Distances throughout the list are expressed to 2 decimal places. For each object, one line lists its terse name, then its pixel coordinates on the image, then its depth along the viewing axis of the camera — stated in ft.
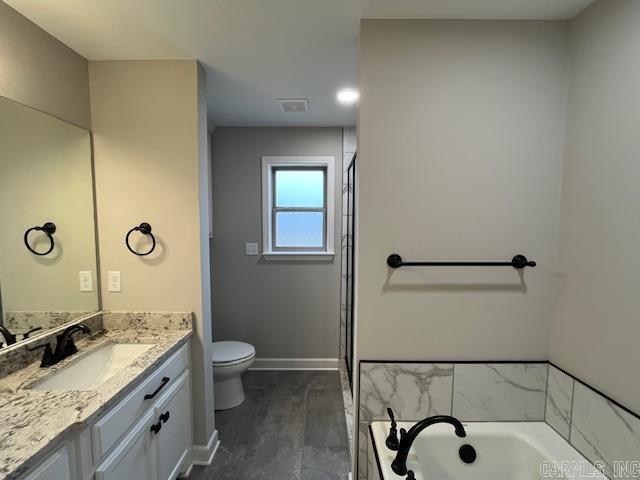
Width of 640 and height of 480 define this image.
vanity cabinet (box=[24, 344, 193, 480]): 3.17
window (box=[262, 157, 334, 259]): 9.45
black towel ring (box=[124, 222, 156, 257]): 5.51
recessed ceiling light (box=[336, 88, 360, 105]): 6.61
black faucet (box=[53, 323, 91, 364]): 4.42
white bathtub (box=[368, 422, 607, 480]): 4.21
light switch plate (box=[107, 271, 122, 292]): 5.68
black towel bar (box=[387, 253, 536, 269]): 4.49
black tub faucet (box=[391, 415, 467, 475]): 3.59
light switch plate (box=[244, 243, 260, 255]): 9.45
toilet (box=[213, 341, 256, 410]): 7.31
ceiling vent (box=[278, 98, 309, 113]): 7.09
